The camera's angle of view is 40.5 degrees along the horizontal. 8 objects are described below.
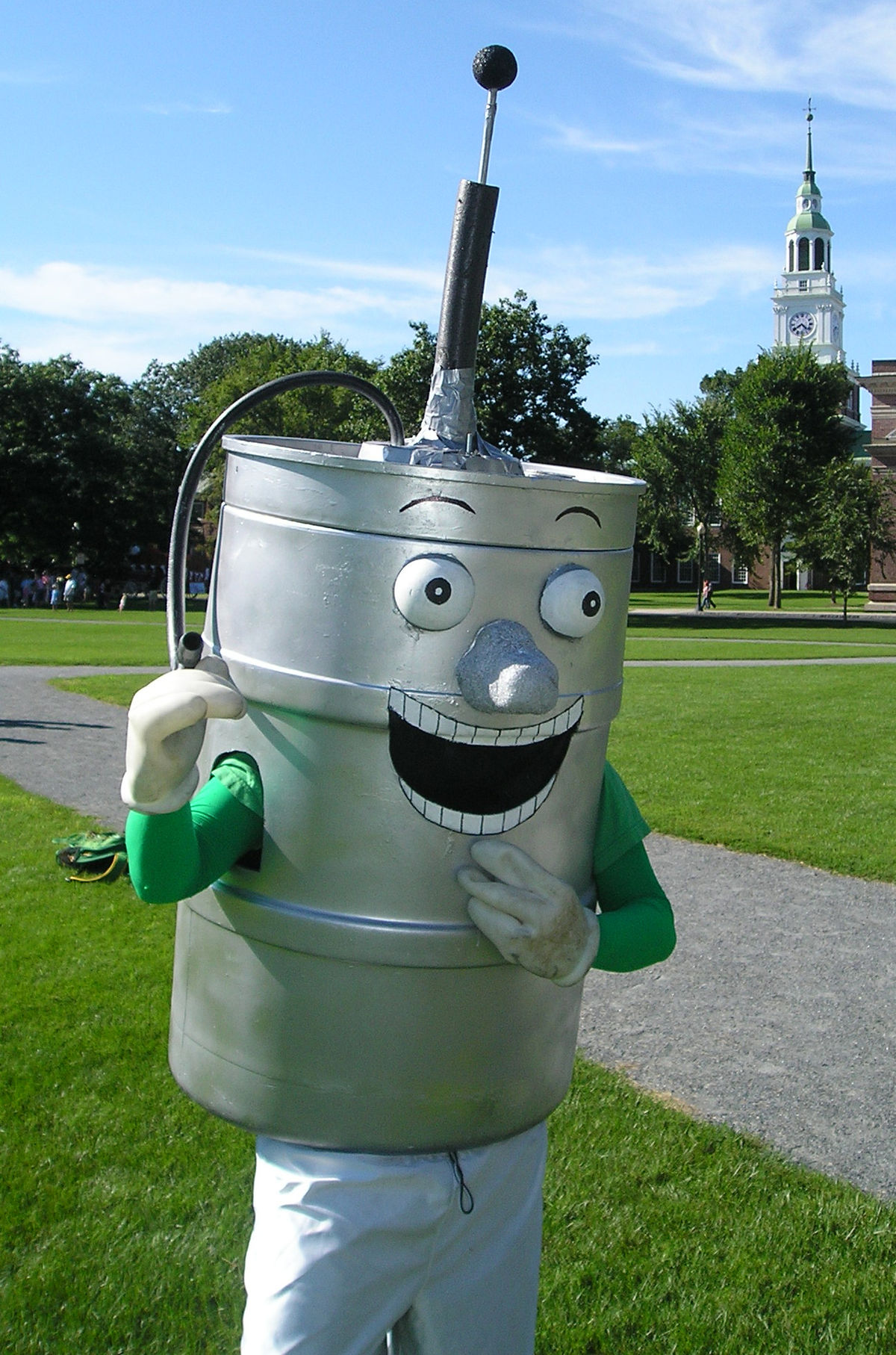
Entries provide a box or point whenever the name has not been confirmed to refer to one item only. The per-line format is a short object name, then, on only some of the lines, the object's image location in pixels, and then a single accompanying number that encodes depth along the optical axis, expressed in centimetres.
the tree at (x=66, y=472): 3719
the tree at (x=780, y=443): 4059
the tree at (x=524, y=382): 3203
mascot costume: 169
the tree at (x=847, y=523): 3581
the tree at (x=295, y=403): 3262
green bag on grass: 608
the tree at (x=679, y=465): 4625
